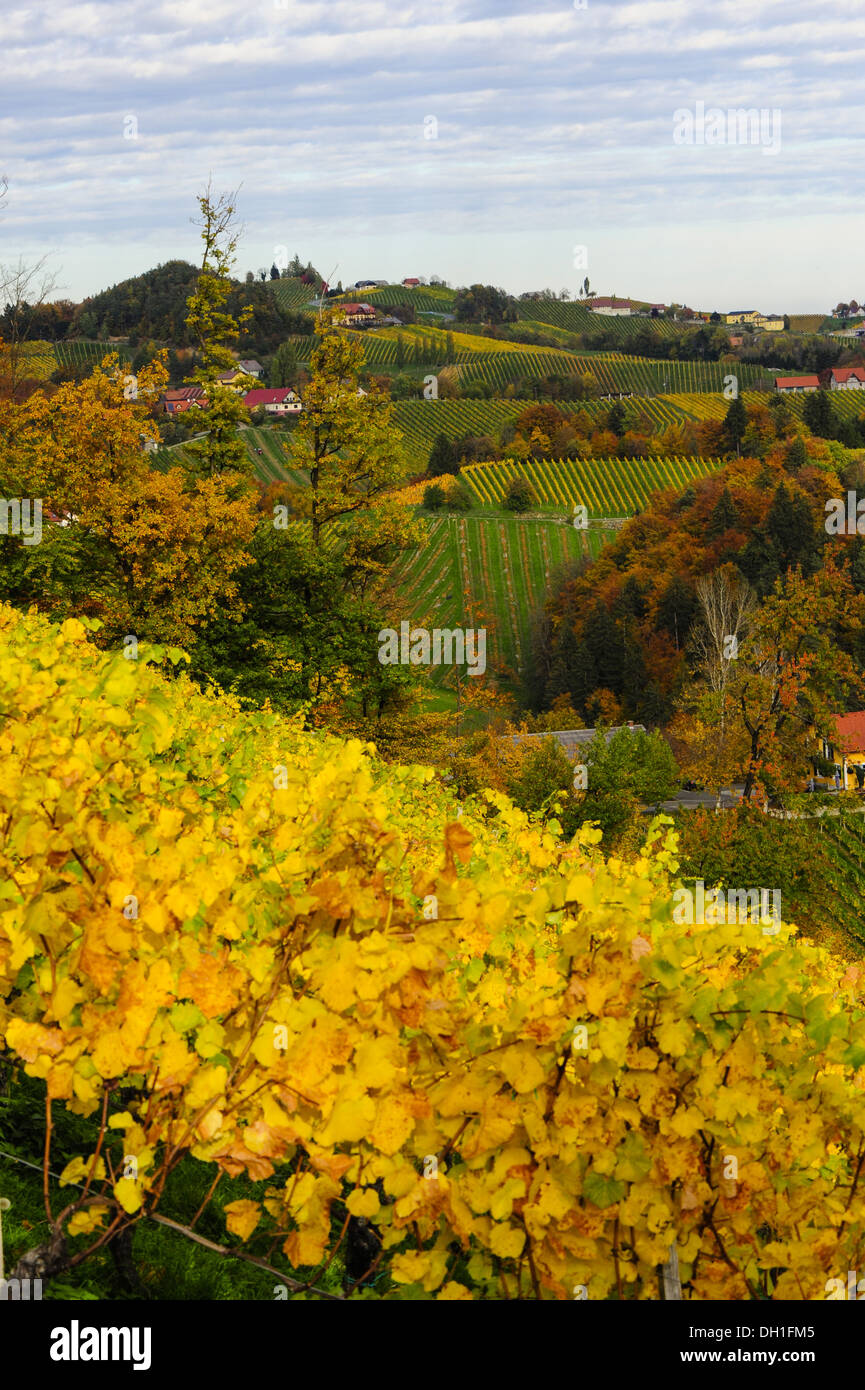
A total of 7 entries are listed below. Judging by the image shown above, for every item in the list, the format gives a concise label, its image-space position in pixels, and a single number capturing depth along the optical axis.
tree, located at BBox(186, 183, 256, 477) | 27.05
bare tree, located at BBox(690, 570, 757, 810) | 50.78
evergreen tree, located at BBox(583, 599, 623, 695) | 71.62
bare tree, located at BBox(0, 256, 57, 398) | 32.66
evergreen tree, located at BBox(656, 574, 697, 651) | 72.50
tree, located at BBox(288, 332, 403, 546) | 28.30
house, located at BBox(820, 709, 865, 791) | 57.44
